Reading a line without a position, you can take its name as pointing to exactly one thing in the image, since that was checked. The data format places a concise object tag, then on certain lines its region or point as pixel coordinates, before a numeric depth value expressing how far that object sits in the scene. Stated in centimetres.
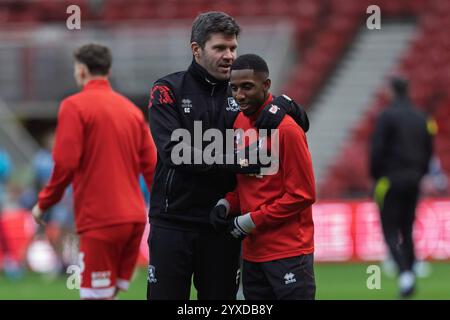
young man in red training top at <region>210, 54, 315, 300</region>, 1212
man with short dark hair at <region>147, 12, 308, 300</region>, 1280
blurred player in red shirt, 1523
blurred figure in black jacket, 2291
